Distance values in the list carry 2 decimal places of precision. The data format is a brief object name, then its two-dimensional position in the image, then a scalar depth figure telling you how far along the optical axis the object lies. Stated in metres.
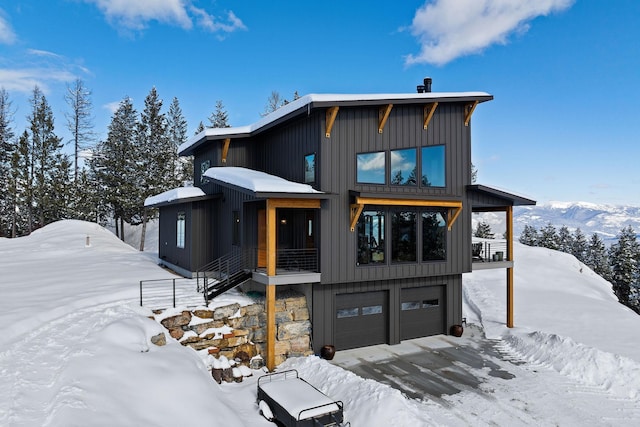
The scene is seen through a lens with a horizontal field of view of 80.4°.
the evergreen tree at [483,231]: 42.61
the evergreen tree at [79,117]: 39.56
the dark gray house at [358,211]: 12.04
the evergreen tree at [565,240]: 52.22
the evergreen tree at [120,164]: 33.25
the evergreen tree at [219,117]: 46.66
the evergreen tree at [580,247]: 51.09
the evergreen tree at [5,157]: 35.28
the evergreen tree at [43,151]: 34.91
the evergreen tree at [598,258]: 42.00
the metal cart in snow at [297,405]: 6.93
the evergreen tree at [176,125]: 46.84
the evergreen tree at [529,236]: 49.16
